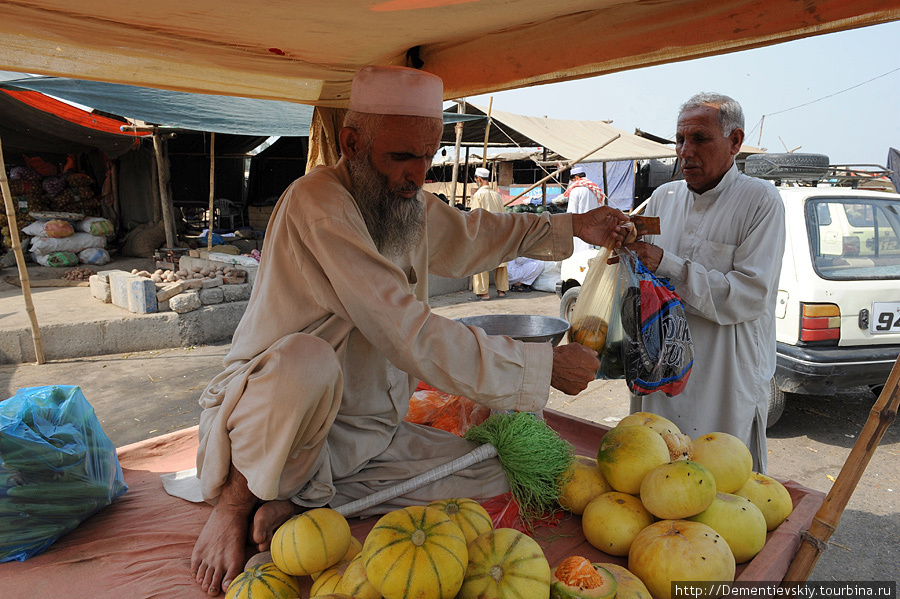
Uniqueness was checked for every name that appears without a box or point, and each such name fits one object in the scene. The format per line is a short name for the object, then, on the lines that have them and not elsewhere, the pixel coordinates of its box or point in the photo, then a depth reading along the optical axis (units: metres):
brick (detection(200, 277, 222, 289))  7.43
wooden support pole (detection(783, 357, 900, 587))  1.58
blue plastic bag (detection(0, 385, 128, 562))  2.00
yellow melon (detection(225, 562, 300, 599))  1.53
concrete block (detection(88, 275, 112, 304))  7.59
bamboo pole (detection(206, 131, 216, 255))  8.89
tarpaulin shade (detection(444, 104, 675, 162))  12.72
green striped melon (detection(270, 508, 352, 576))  1.61
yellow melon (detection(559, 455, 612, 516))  2.04
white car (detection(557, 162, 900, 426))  4.22
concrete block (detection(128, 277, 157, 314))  6.83
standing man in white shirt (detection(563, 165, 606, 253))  11.36
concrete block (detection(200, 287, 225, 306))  7.36
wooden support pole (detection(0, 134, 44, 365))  5.81
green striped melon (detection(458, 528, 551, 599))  1.36
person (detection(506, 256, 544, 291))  11.28
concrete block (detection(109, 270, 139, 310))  7.14
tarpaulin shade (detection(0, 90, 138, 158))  9.00
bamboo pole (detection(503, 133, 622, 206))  11.98
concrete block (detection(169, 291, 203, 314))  7.00
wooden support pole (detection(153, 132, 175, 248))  10.14
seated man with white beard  1.87
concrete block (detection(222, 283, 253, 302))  7.58
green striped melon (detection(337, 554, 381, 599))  1.40
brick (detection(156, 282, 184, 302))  6.98
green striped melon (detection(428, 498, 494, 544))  1.67
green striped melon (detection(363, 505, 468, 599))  1.31
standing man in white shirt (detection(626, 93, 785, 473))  2.47
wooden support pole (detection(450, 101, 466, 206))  10.09
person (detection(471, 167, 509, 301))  10.25
